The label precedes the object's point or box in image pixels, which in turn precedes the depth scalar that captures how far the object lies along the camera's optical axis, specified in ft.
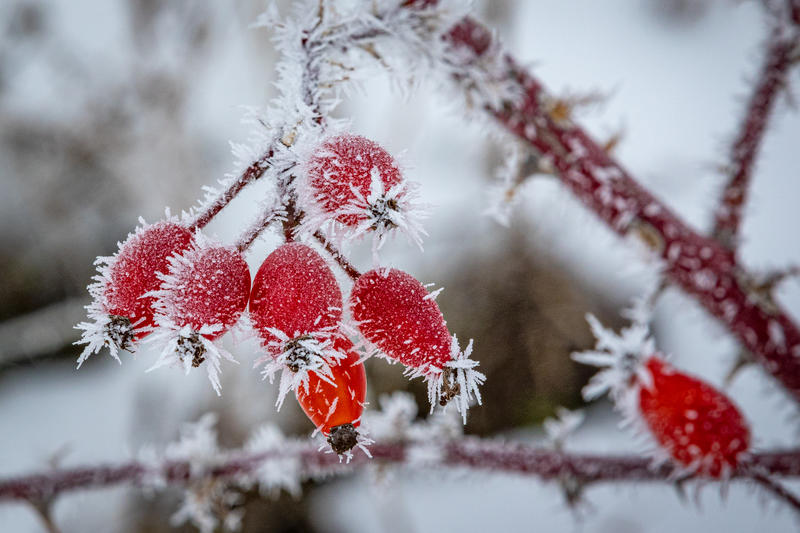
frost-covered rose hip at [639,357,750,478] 0.91
